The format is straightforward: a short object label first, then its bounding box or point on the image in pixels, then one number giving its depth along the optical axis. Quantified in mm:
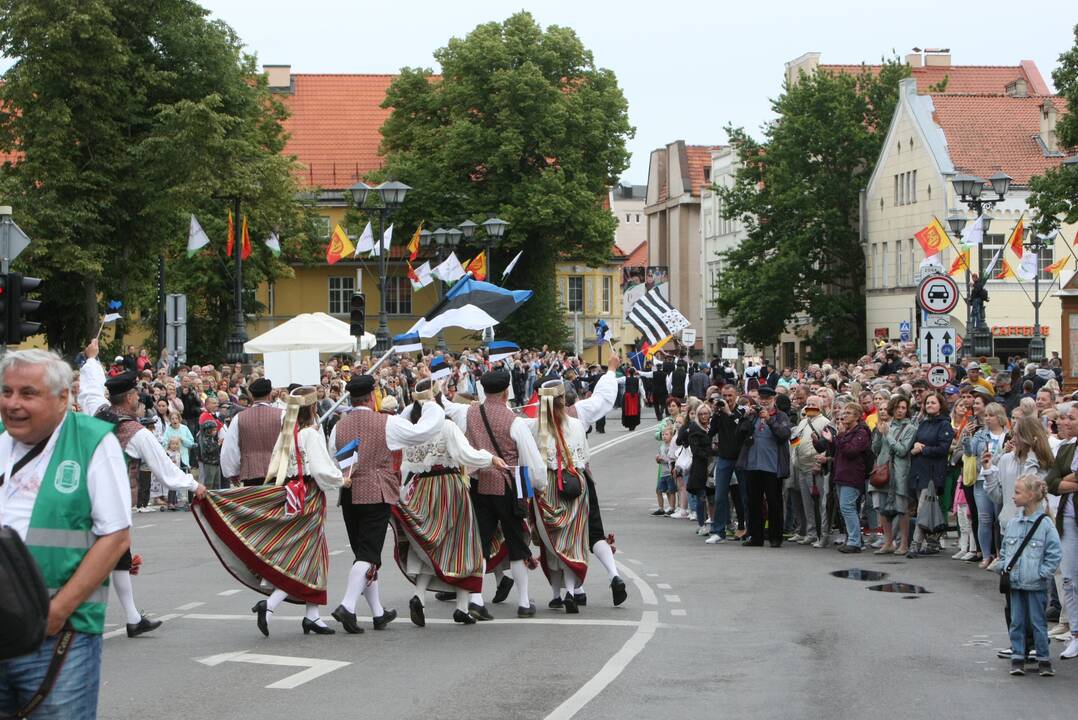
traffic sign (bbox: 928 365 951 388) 23927
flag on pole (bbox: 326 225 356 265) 42938
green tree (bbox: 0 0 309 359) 44719
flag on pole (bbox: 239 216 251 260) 46906
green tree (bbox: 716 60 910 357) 67625
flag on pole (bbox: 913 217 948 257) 38875
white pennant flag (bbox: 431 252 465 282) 40656
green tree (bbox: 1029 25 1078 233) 41875
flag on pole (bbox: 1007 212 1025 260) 40188
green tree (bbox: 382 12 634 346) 64188
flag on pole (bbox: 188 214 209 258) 43438
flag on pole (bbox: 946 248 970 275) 38509
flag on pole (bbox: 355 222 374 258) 43800
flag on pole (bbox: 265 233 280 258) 49188
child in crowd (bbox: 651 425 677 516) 23906
